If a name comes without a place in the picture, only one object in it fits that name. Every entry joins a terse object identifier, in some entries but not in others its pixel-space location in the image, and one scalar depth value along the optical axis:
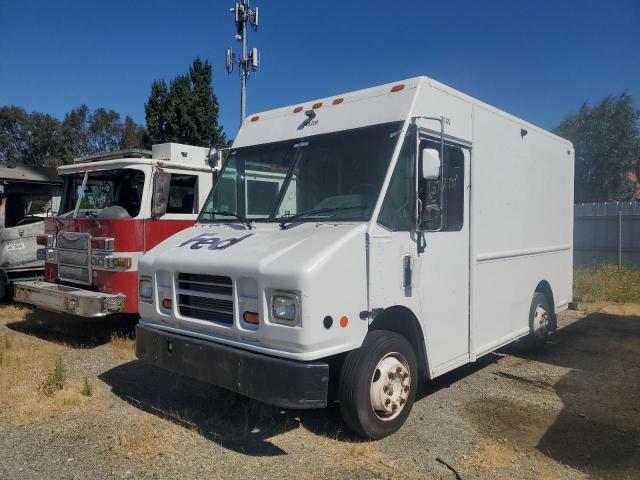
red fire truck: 6.89
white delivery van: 3.78
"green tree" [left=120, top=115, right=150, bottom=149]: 43.34
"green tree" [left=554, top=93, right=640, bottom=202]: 26.34
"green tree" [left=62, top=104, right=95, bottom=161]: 47.56
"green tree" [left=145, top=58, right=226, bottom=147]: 25.50
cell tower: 19.44
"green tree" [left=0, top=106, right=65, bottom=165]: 45.66
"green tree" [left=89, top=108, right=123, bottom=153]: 48.28
